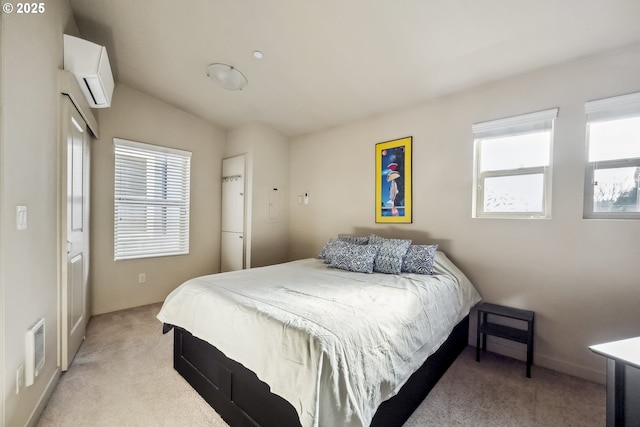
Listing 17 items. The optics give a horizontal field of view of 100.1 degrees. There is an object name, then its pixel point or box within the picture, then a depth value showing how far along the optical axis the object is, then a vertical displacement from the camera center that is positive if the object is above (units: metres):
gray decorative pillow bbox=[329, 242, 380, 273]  2.60 -0.45
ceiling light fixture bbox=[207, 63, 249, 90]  2.78 +1.47
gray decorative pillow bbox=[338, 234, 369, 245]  3.08 -0.31
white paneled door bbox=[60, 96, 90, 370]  1.96 -0.17
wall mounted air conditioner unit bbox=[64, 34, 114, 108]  2.02 +1.15
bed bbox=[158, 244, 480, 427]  1.13 -0.69
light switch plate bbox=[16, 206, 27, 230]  1.36 -0.04
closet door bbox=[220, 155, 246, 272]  3.90 -0.05
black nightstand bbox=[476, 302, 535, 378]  2.11 -0.98
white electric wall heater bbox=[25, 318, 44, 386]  1.45 -0.80
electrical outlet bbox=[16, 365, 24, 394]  1.37 -0.88
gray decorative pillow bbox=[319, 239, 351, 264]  2.86 -0.39
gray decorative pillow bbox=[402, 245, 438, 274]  2.46 -0.43
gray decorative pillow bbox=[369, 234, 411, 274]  2.52 -0.41
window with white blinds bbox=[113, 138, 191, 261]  3.34 +0.14
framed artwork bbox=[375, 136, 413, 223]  3.05 +0.38
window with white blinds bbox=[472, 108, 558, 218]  2.34 +0.45
